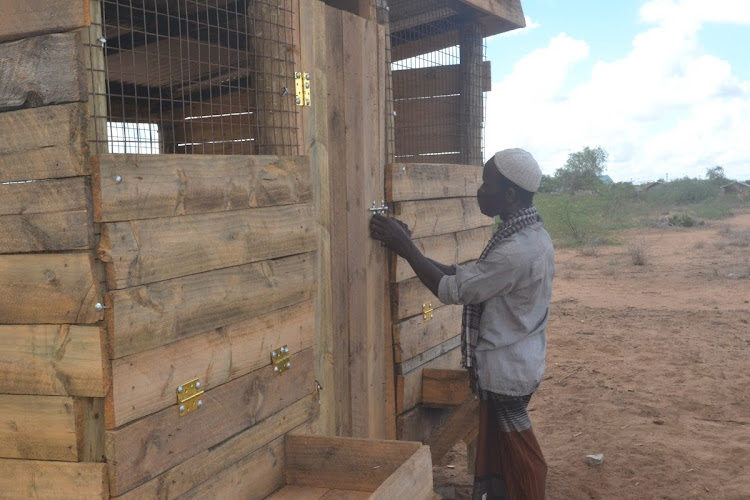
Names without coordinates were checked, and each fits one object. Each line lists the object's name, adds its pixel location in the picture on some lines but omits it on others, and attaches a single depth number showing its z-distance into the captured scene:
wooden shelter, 2.20
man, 3.44
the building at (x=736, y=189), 34.16
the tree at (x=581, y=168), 37.62
